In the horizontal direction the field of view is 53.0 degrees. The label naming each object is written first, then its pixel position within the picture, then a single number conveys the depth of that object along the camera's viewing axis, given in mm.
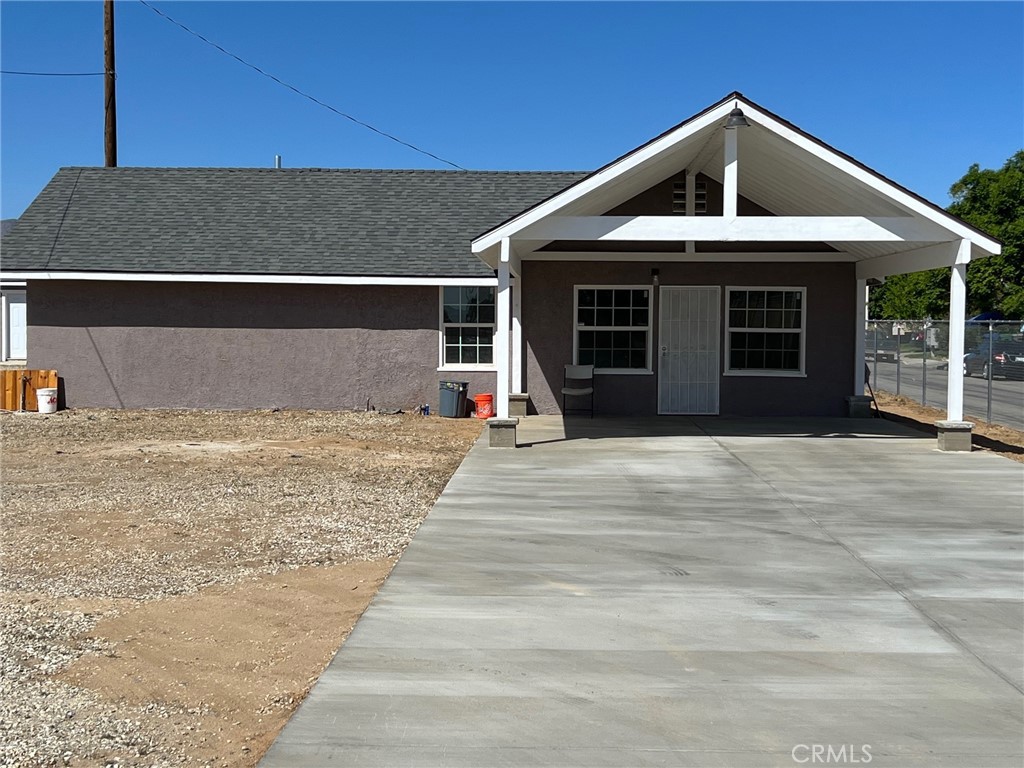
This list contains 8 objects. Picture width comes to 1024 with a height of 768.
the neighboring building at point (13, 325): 25078
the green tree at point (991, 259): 42250
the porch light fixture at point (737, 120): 11906
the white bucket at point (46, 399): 18312
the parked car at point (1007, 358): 19434
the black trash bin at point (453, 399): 18281
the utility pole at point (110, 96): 25547
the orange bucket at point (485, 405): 18391
